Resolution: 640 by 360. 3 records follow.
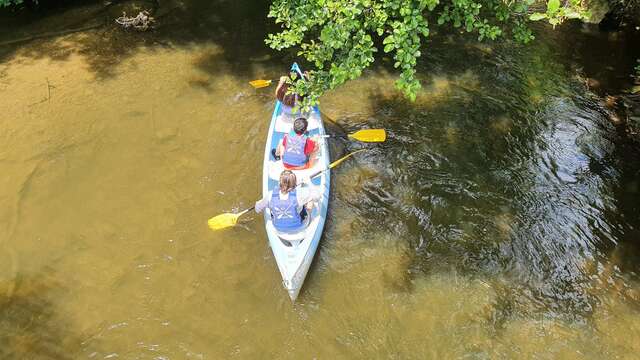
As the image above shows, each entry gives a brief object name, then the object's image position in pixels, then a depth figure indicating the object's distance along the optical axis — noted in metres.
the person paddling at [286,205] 5.66
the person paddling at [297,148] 6.75
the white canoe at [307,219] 5.45
